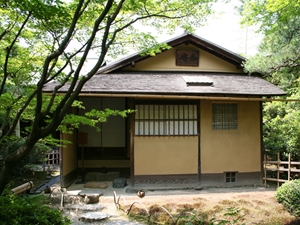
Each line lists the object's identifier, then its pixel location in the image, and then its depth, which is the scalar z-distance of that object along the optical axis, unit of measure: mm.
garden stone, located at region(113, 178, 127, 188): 10367
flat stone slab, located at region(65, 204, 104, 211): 7887
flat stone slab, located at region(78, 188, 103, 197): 8688
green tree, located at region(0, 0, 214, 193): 4012
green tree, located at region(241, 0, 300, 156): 8531
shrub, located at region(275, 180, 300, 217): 7715
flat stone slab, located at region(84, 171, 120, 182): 11352
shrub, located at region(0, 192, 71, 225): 4379
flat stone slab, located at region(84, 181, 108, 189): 10203
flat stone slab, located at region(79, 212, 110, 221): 7078
